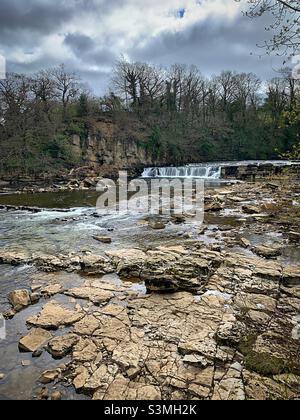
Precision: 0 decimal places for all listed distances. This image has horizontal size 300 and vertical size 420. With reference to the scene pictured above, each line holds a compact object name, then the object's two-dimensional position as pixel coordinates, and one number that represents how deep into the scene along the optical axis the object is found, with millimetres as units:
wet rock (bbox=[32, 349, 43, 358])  4264
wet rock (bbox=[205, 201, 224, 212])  14555
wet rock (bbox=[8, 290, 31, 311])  5620
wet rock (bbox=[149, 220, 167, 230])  11656
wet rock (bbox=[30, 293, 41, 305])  5827
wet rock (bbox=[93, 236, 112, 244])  9837
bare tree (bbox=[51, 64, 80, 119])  37719
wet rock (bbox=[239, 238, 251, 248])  8988
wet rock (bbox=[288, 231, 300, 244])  9287
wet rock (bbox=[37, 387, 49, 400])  3502
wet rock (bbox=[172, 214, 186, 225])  12498
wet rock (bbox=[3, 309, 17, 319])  5296
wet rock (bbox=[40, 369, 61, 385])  3759
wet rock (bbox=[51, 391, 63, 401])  3484
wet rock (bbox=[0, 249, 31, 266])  7961
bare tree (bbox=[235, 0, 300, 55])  4074
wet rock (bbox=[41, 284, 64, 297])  6134
